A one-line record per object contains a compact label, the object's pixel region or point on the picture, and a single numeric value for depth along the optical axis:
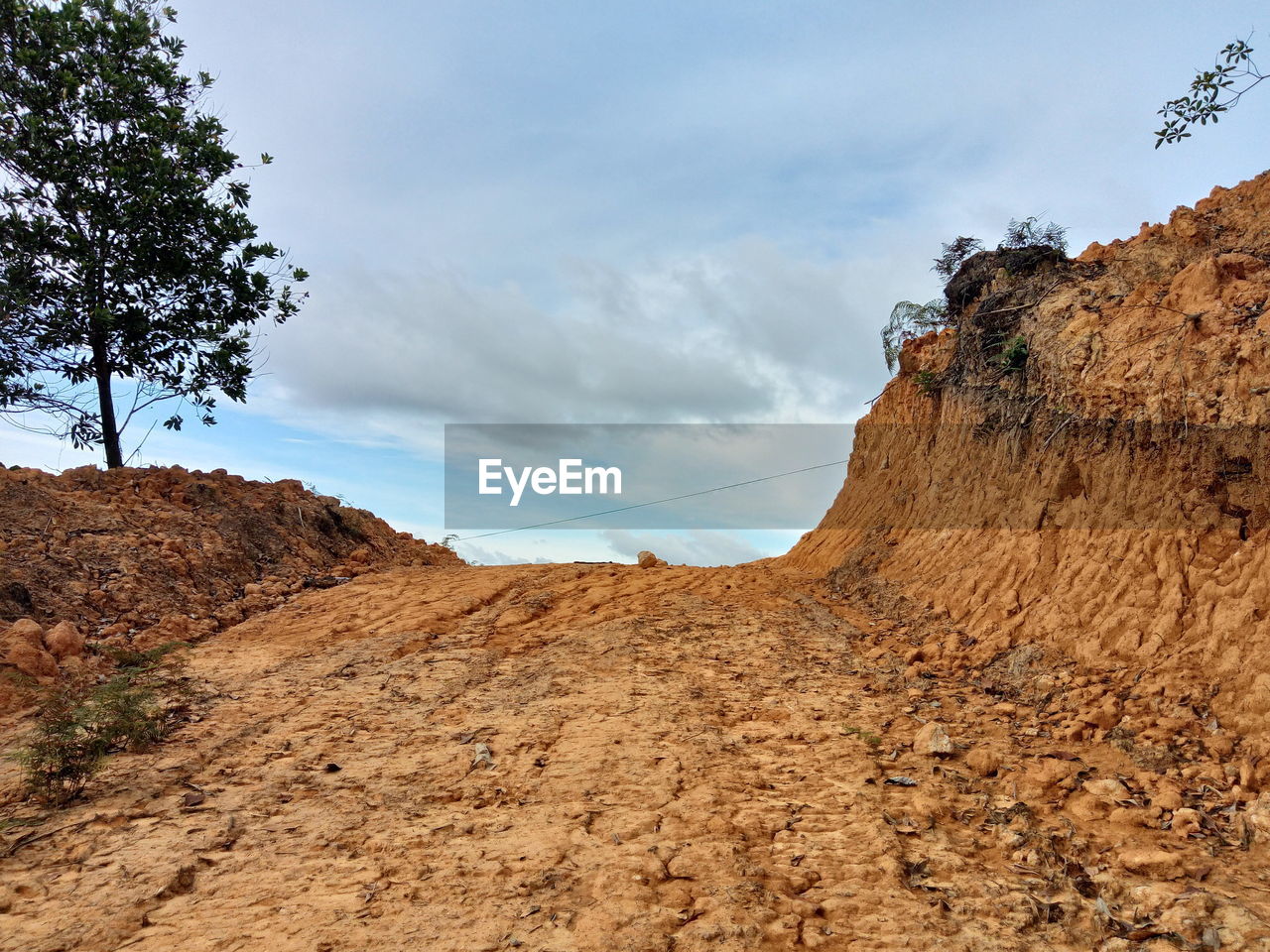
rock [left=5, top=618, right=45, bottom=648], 6.95
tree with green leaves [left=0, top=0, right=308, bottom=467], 11.25
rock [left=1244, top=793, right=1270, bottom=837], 3.84
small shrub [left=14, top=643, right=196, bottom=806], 4.58
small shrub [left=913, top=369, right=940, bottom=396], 10.18
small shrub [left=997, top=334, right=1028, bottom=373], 8.36
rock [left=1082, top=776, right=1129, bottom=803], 4.23
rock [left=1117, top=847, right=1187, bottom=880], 3.55
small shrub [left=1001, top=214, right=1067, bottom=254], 10.69
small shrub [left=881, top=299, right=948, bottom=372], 11.34
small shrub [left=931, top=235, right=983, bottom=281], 11.88
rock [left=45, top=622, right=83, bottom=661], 7.11
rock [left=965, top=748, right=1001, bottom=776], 4.66
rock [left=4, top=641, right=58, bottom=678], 6.66
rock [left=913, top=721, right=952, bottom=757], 4.91
